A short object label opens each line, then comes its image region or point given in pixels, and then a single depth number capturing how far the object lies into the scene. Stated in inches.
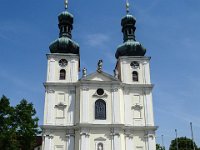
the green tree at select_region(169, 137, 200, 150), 1934.3
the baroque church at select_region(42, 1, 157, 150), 1300.4
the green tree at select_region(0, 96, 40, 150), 1135.0
